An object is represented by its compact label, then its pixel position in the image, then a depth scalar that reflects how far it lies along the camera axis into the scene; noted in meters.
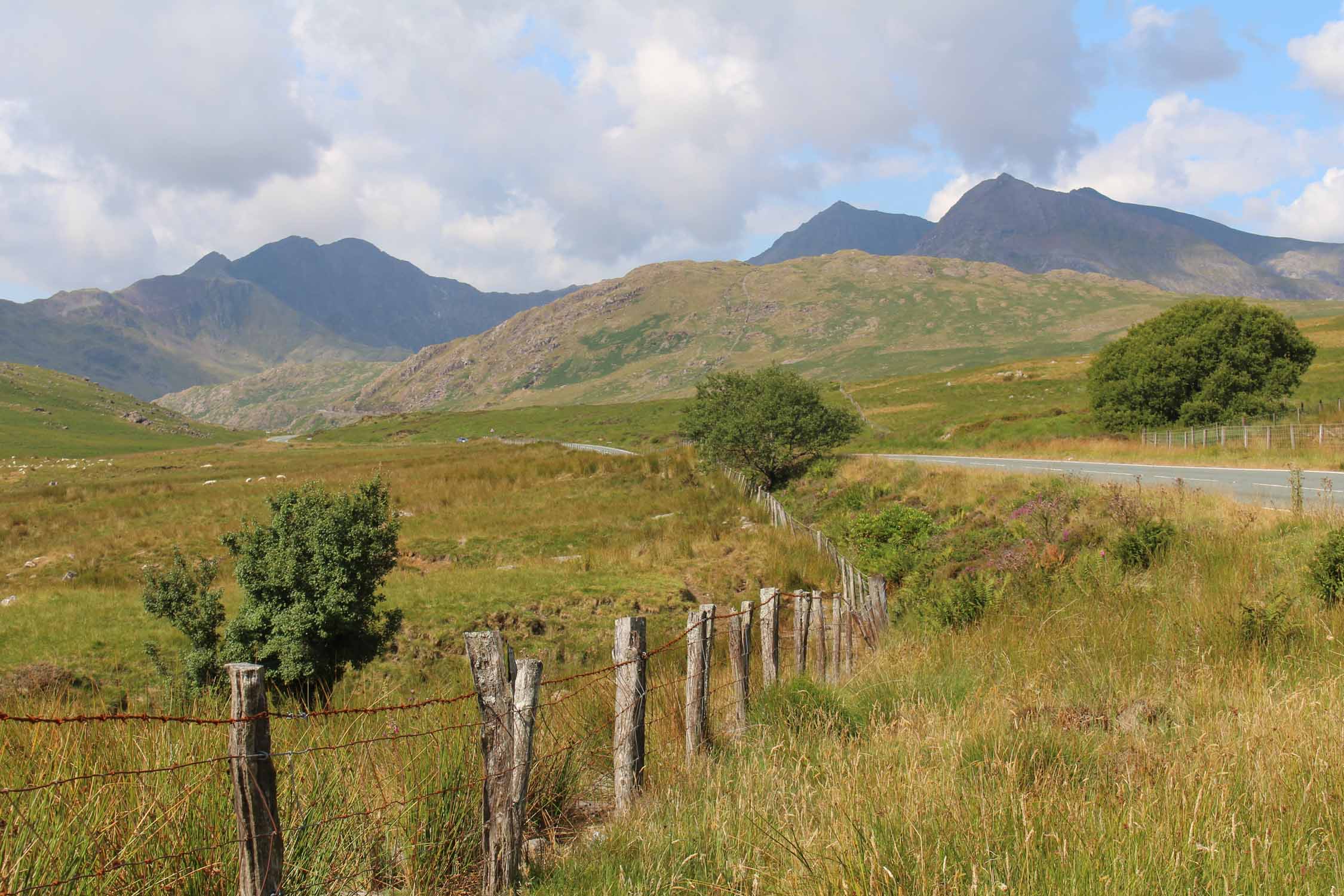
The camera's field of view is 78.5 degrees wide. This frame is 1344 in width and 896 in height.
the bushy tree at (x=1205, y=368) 45.69
